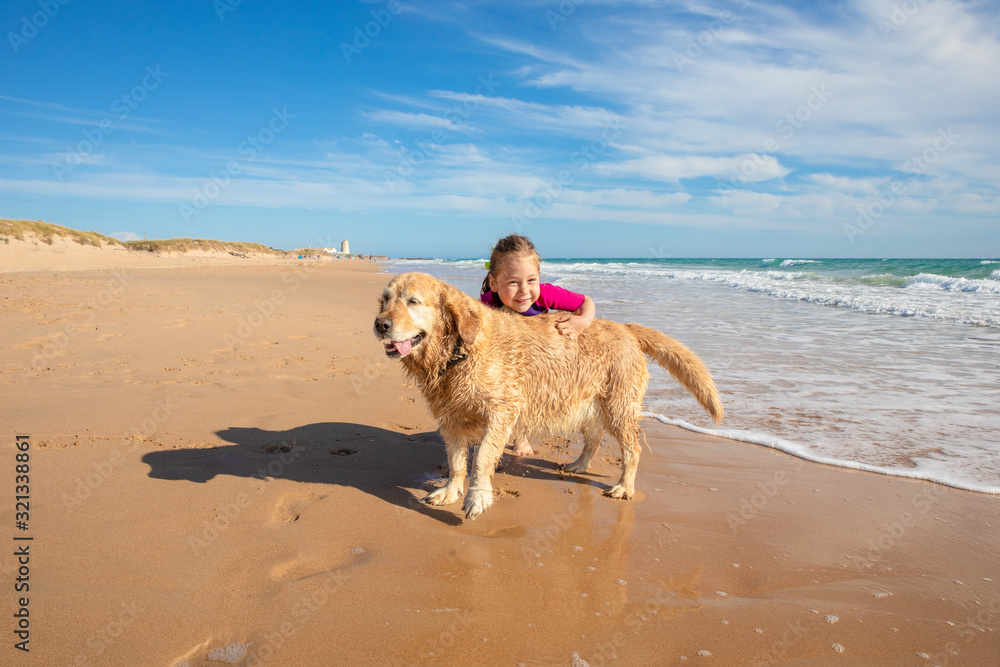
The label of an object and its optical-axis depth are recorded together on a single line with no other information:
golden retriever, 3.58
